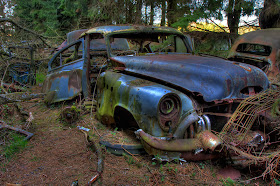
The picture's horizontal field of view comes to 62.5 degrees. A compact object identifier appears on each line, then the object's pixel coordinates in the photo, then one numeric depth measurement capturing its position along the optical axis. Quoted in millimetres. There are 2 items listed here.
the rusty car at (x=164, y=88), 2311
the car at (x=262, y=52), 4836
